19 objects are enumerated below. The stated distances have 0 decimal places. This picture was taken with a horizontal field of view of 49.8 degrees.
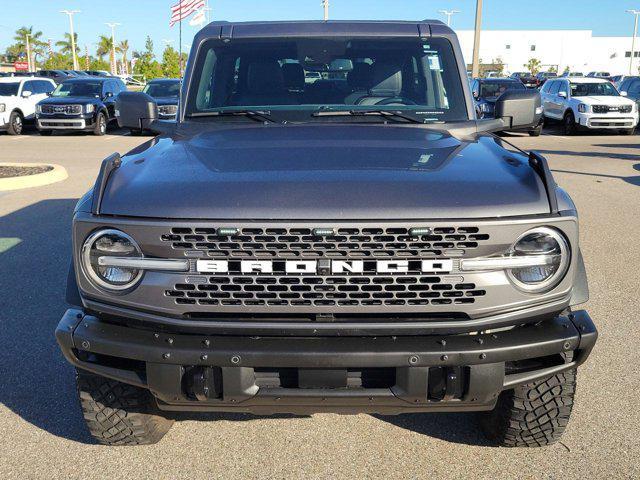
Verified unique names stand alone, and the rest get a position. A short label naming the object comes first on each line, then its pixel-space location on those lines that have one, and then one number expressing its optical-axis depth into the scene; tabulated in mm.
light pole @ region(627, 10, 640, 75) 81862
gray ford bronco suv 2590
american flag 13289
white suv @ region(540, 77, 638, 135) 19922
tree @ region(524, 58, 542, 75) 94250
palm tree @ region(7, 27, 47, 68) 86062
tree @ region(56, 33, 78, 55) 90162
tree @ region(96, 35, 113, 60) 93125
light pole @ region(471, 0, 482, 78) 29200
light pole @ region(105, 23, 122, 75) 82950
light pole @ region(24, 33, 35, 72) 75750
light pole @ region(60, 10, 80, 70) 76062
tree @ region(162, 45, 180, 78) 59694
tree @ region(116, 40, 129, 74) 102656
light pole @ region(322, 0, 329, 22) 42469
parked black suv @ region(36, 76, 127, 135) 19984
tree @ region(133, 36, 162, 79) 61753
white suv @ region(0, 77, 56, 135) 20266
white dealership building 101875
